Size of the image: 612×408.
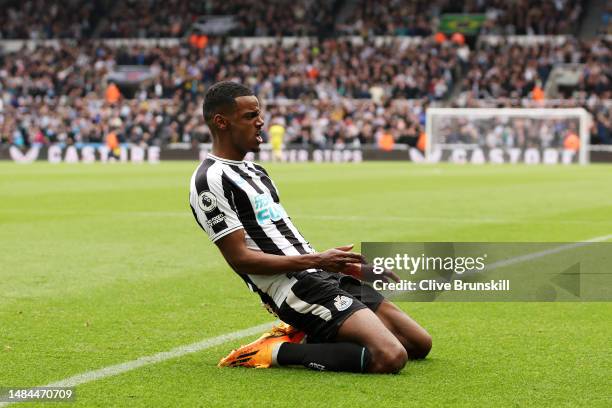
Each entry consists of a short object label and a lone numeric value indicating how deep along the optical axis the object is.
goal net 84.81
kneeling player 11.19
